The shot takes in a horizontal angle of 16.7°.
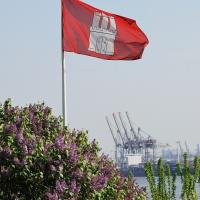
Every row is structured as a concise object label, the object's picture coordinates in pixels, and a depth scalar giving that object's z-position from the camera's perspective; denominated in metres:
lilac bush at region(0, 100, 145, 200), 10.80
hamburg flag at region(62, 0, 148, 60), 15.77
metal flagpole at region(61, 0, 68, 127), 13.56
